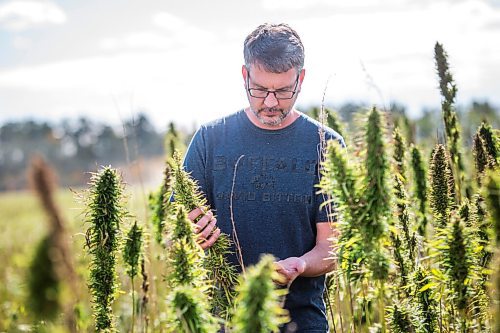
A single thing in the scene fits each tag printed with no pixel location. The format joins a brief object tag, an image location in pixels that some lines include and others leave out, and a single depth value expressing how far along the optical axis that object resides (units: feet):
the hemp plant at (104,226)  11.44
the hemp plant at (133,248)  11.89
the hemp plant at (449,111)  17.03
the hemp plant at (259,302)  7.69
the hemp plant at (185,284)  8.91
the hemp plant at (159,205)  15.37
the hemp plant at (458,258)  9.74
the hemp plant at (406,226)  13.67
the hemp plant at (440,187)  14.37
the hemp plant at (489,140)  15.13
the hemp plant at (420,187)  16.83
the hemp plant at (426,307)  12.84
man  16.01
